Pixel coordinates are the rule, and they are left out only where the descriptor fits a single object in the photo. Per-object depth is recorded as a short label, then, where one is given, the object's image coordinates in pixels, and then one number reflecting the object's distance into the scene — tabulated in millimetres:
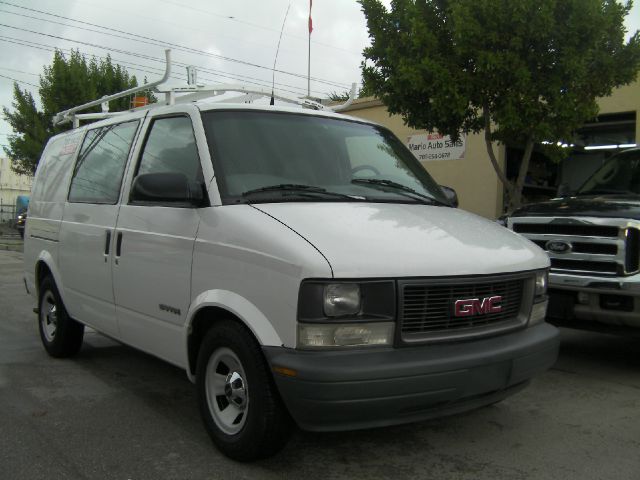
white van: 2801
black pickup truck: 4871
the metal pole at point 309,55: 6927
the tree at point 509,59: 7363
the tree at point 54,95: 27191
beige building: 11922
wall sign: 13375
